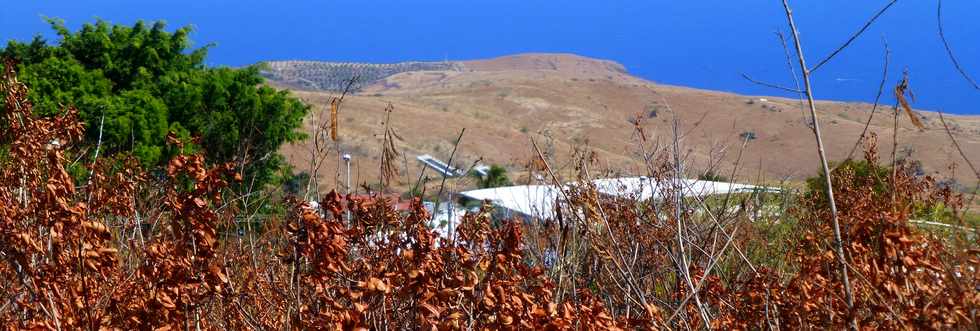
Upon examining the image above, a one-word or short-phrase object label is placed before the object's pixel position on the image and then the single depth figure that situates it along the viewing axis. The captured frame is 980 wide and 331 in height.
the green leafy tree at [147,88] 20.50
